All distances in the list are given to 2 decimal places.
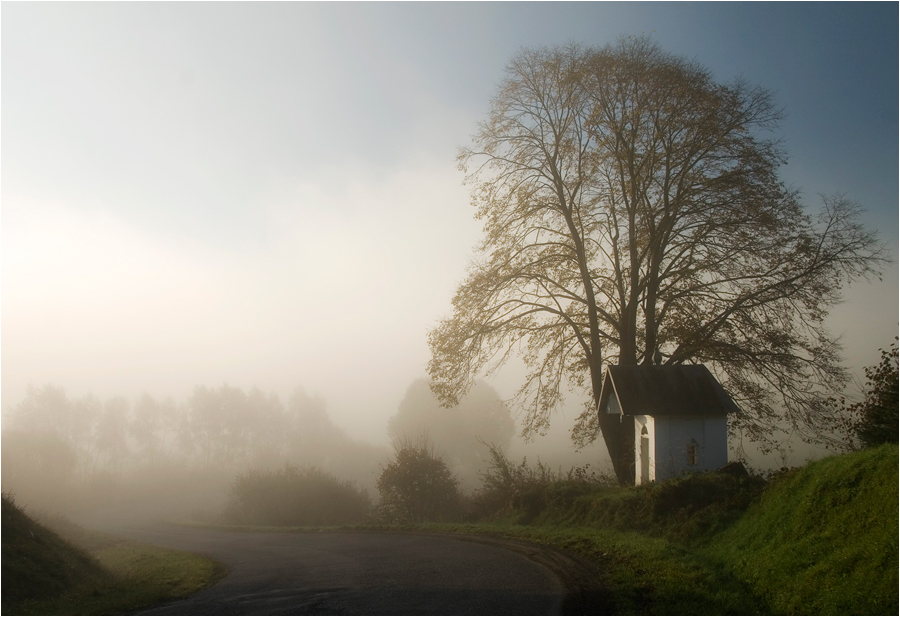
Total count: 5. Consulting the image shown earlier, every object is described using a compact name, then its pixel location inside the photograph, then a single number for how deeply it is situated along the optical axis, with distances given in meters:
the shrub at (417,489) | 29.00
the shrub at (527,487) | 20.41
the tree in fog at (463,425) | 69.06
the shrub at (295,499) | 34.44
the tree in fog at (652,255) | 19.33
